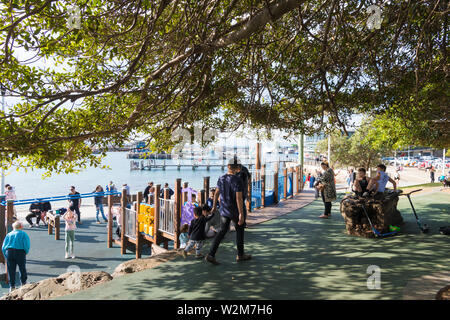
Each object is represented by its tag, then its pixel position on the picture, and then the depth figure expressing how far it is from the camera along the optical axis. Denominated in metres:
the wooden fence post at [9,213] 10.02
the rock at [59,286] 4.82
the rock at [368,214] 7.16
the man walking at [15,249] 7.48
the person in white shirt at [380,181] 7.40
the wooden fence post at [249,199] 10.60
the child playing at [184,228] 8.85
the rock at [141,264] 5.70
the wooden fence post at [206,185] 8.93
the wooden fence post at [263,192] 11.74
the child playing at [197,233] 6.01
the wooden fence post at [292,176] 14.80
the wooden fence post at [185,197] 10.00
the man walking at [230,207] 5.35
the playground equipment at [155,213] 9.04
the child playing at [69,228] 10.70
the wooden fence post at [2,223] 10.30
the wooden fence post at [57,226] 13.19
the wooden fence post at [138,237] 10.81
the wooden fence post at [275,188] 12.44
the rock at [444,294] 3.80
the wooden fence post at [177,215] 8.39
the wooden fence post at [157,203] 9.42
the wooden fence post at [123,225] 11.63
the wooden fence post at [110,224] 12.51
